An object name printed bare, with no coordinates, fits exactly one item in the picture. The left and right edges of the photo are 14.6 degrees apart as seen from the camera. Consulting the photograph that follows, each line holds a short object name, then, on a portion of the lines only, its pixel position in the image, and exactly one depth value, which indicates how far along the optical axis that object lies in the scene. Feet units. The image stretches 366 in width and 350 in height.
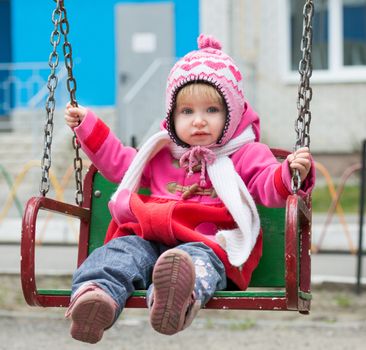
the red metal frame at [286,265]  16.39
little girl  17.71
